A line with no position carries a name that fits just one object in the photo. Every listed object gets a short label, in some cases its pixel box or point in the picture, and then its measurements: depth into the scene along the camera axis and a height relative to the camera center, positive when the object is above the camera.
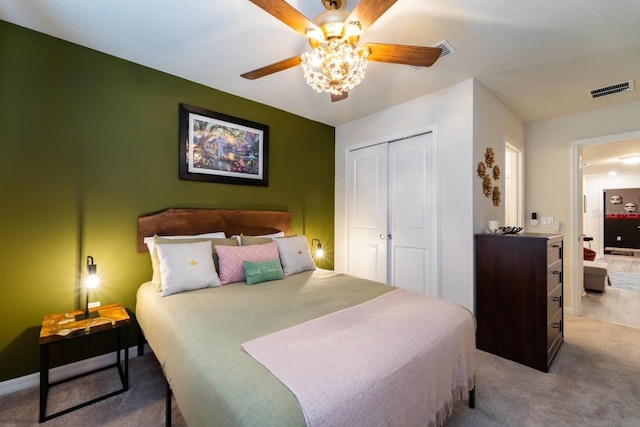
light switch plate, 3.54 -0.08
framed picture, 2.65 +0.70
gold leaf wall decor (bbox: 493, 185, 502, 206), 2.93 +0.21
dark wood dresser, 2.21 -0.71
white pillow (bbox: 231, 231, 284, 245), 2.85 -0.24
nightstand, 1.60 -0.74
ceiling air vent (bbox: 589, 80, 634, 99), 2.63 +1.27
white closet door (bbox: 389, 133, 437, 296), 2.96 +0.02
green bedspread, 0.89 -0.59
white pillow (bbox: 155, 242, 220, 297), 1.96 -0.41
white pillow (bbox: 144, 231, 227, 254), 2.30 -0.22
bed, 0.92 -0.59
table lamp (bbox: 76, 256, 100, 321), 1.93 -0.49
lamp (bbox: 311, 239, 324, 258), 3.52 -0.48
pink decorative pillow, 2.25 -0.38
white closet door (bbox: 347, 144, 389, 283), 3.45 +0.04
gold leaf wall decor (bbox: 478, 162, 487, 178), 2.68 +0.44
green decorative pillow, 2.23 -0.49
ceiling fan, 1.36 +0.96
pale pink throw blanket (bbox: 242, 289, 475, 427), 0.94 -0.60
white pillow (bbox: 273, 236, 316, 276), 2.57 -0.41
